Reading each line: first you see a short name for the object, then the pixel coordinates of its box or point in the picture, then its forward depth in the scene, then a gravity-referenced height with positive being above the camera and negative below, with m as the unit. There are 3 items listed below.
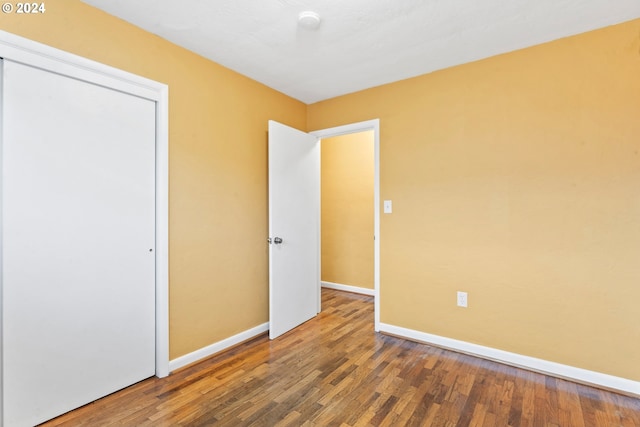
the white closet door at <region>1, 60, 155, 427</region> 1.58 -0.14
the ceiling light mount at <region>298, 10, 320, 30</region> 1.87 +1.30
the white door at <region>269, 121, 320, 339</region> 2.88 -0.11
